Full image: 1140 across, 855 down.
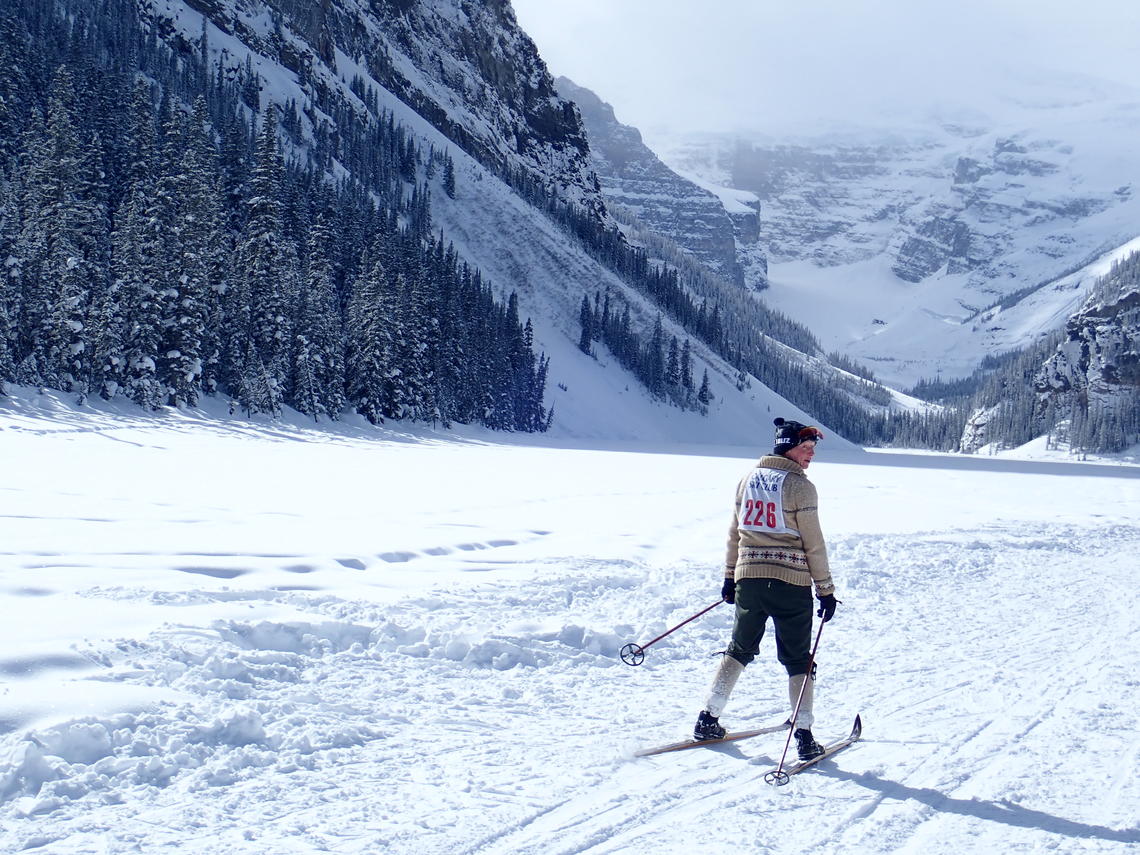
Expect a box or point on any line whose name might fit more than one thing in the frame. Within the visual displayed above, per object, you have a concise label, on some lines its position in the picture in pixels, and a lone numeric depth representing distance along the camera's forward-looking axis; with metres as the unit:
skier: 6.46
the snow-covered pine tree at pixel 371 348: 53.38
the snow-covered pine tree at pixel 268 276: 46.25
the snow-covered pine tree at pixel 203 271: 40.56
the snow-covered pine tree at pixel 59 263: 35.66
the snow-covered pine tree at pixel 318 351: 47.91
